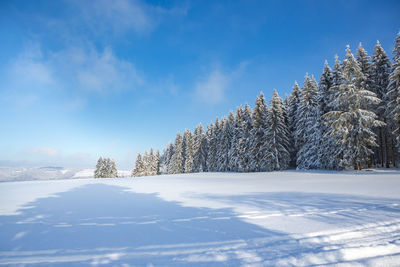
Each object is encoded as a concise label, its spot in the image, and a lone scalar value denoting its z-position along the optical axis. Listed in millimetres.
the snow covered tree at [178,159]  55062
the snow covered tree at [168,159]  66350
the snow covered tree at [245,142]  33800
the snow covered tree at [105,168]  53906
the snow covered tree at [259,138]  29902
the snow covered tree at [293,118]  32344
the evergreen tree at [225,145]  40625
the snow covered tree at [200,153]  49281
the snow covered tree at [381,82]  23188
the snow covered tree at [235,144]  35778
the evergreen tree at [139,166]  56406
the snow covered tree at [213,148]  45125
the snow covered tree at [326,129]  21547
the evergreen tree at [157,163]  60156
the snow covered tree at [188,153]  51781
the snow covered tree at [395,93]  18250
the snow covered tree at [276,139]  28625
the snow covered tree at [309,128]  24188
